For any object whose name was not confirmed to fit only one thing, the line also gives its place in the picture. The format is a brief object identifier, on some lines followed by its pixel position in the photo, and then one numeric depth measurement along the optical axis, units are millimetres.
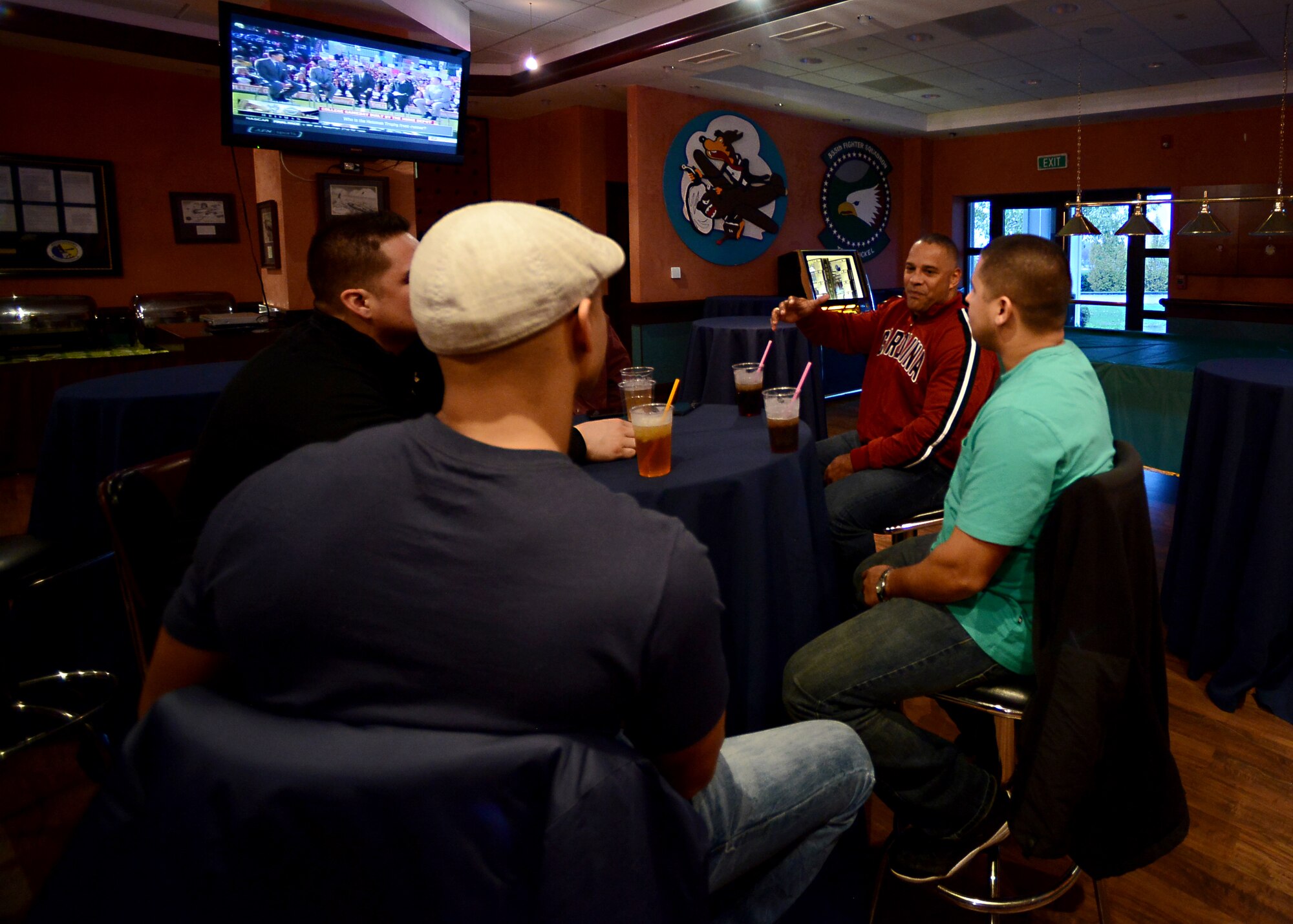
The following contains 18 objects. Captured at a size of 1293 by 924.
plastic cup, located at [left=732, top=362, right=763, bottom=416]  2139
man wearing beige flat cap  698
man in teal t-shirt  1402
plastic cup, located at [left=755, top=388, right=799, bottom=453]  1774
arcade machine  7645
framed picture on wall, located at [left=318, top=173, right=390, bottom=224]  5070
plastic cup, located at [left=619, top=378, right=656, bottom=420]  1869
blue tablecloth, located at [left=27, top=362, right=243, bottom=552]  2457
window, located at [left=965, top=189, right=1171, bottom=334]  8688
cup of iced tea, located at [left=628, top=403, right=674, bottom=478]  1576
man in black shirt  1654
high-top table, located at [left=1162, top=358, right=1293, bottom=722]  2324
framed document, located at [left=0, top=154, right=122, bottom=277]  5922
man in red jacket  2514
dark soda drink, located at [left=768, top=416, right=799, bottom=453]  1786
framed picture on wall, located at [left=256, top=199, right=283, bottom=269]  5129
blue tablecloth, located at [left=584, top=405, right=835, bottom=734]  1580
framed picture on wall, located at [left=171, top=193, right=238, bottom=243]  6629
